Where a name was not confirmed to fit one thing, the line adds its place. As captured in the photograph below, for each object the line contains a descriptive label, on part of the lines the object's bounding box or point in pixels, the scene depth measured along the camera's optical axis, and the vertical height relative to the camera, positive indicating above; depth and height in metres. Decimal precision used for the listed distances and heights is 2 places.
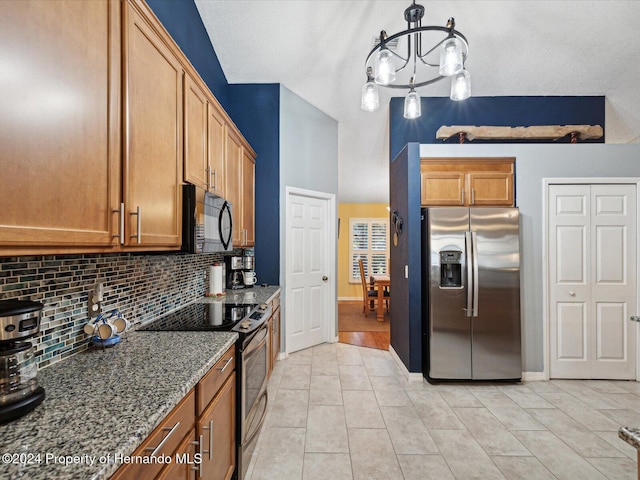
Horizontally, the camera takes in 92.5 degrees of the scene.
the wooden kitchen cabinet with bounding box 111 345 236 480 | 0.90 -0.71
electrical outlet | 1.44 -0.26
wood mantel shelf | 3.46 +1.30
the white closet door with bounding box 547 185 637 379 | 3.03 -0.35
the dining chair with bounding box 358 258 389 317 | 6.33 -1.04
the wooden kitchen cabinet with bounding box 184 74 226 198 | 1.76 +0.70
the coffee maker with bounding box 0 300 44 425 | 0.81 -0.33
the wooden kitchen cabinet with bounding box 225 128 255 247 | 2.67 +0.58
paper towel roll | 2.91 -0.33
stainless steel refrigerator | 3.00 -0.53
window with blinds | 8.30 +0.01
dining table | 5.80 -0.91
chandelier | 1.92 +1.20
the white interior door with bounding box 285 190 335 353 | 3.90 -0.37
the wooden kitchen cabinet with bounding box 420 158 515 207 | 3.18 +0.63
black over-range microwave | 1.68 +0.14
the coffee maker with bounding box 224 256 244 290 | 3.43 -0.28
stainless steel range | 1.73 -0.63
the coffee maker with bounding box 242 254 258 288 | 3.47 -0.32
